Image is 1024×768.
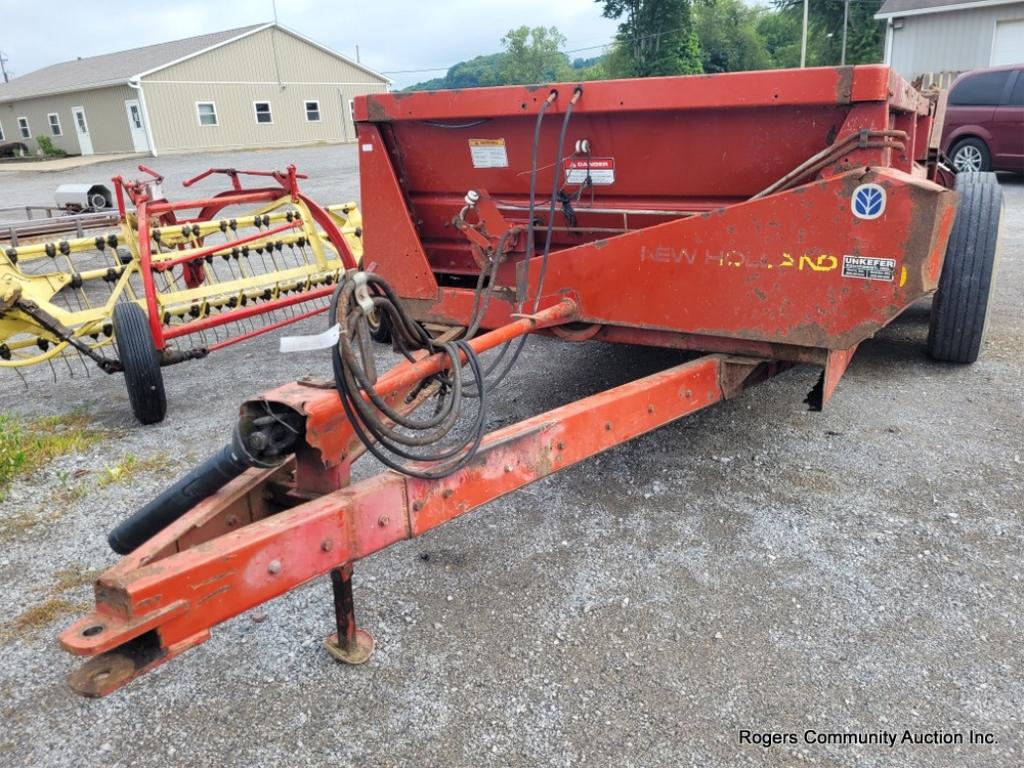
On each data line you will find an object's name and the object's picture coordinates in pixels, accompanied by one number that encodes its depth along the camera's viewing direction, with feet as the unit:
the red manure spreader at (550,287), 6.50
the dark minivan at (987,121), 38.83
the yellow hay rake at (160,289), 13.82
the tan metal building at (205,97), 100.17
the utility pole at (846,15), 112.37
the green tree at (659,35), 134.00
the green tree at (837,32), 112.37
